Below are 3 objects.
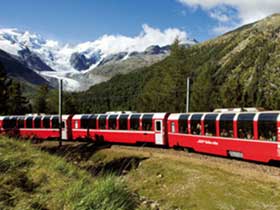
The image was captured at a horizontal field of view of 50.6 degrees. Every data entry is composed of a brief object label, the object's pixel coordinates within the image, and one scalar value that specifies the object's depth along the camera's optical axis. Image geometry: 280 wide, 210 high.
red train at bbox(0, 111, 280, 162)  15.95
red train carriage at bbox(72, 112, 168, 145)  24.85
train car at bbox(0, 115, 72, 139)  34.35
